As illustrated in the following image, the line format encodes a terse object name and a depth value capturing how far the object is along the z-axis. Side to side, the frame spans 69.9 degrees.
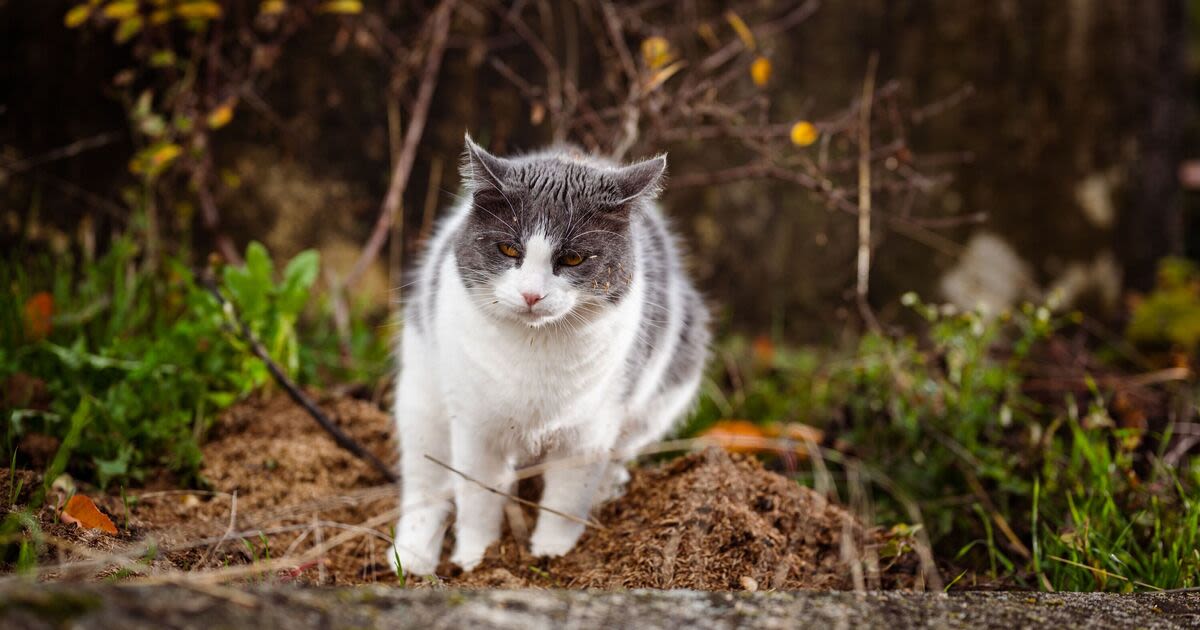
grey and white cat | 1.95
